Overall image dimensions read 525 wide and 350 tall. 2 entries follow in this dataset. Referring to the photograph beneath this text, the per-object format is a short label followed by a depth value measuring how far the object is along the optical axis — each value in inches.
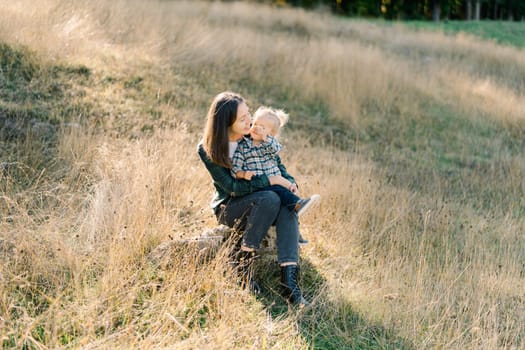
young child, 149.8
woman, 142.2
